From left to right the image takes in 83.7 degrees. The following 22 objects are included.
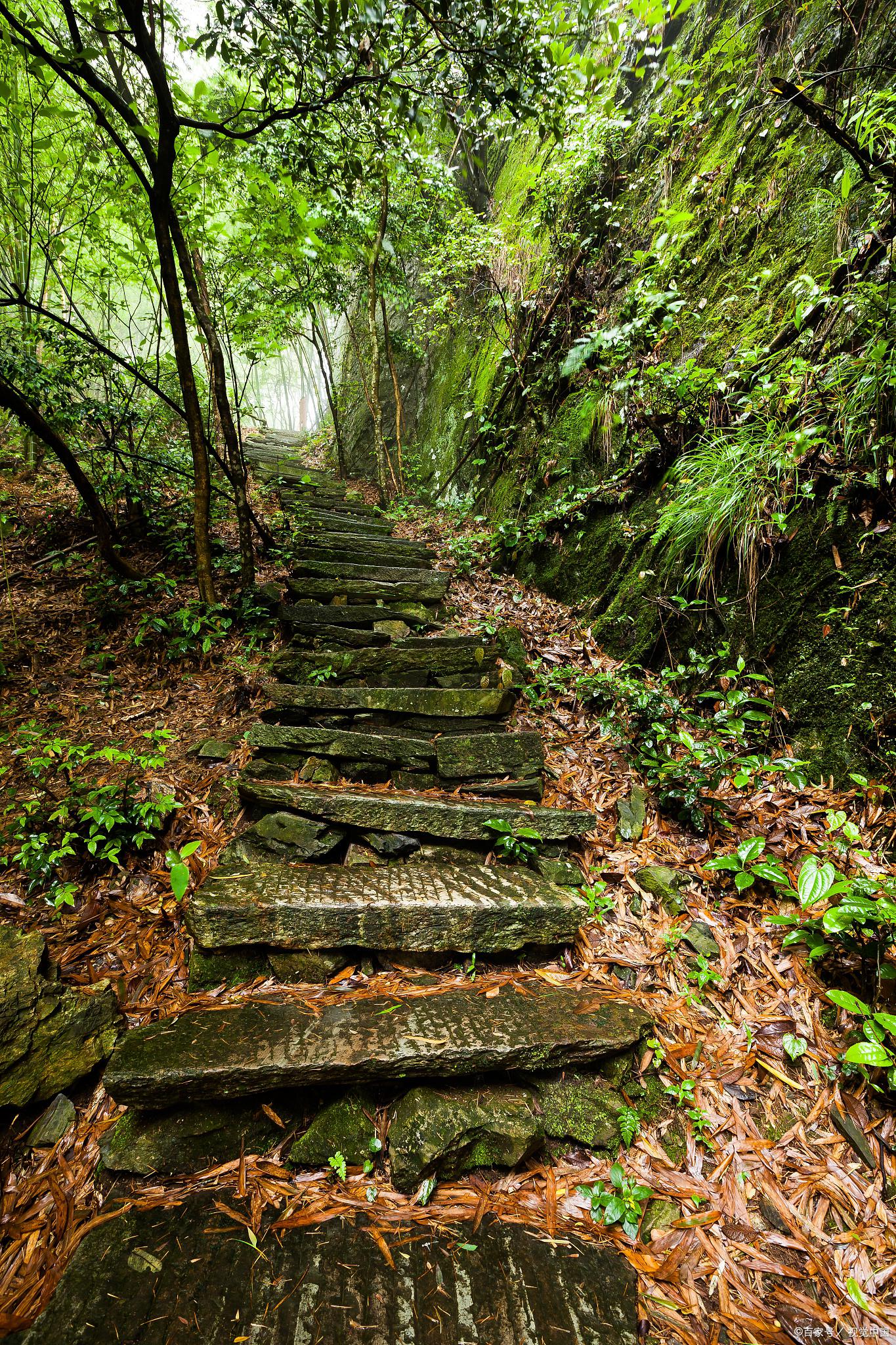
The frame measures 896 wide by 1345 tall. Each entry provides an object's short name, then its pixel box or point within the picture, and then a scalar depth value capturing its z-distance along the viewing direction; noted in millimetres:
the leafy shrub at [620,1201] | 1552
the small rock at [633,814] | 2758
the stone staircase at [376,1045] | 1348
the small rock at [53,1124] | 1684
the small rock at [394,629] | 4297
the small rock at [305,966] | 2135
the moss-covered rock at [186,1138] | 1605
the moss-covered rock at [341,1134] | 1665
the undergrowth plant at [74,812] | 2340
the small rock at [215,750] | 3104
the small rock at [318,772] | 2967
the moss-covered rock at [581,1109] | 1765
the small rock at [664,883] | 2383
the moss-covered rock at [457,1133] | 1612
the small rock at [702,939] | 2193
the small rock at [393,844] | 2623
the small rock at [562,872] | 2539
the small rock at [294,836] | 2562
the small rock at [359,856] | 2568
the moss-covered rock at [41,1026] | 1739
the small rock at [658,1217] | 1542
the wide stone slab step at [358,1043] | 1646
